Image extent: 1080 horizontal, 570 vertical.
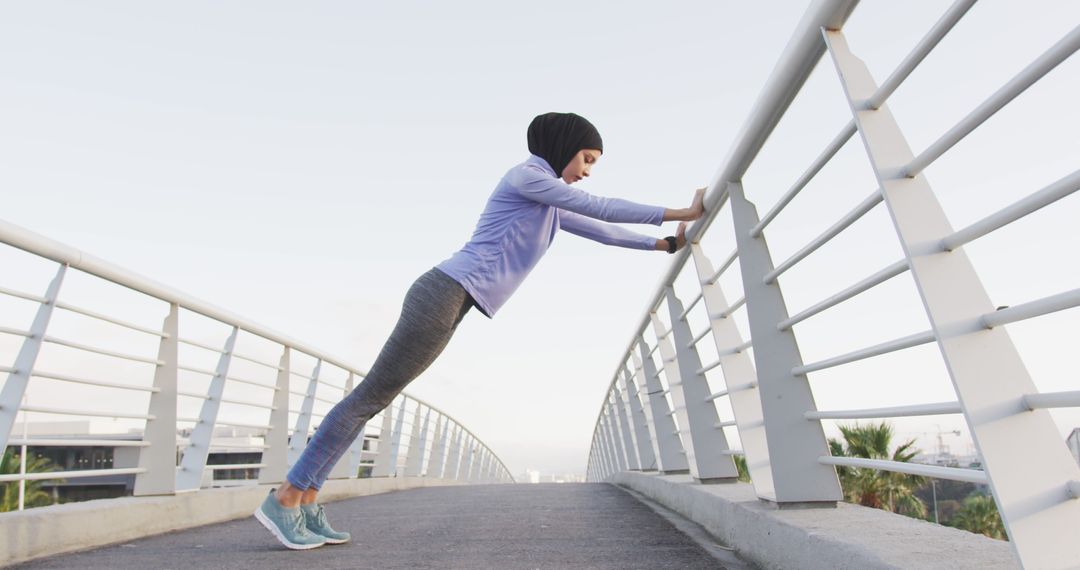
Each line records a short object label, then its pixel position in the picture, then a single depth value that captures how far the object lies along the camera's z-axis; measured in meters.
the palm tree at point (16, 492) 35.81
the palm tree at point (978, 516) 41.06
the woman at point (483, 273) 2.64
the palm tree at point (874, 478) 34.62
